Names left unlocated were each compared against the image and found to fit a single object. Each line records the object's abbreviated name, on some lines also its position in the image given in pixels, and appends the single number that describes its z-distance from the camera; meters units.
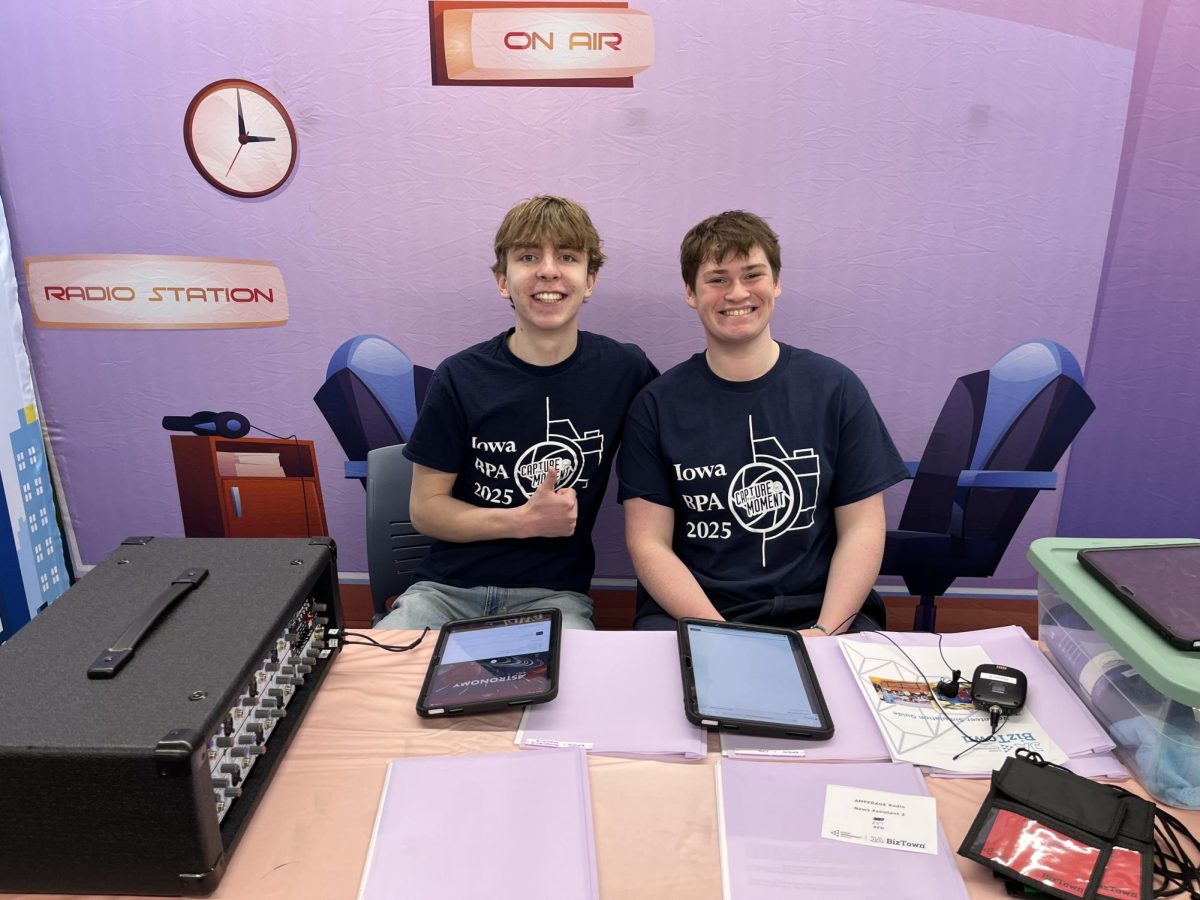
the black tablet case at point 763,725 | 1.04
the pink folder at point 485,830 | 0.83
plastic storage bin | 0.94
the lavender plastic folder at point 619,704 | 1.04
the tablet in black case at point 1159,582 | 1.00
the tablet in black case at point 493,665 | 1.09
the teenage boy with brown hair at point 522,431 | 1.67
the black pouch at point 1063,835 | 0.81
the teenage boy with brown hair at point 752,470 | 1.59
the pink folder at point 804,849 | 0.83
